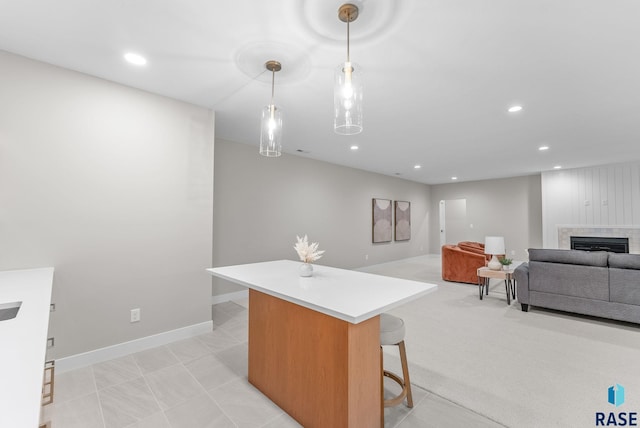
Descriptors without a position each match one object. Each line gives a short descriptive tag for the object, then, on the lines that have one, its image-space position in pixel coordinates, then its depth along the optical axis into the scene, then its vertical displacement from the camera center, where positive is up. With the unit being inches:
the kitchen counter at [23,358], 24.5 -16.2
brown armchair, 214.8 -33.6
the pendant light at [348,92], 66.2 +32.5
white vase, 84.0 -15.1
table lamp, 169.6 -16.7
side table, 167.0 -34.0
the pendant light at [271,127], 87.4 +30.6
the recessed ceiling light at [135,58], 86.3 +52.8
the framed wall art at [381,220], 283.6 +1.4
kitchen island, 58.2 -29.8
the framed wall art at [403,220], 315.3 +1.6
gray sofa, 127.1 -30.9
